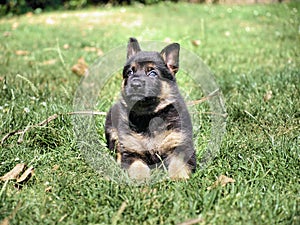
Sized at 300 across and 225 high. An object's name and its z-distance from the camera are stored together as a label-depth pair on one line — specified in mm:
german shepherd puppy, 2902
